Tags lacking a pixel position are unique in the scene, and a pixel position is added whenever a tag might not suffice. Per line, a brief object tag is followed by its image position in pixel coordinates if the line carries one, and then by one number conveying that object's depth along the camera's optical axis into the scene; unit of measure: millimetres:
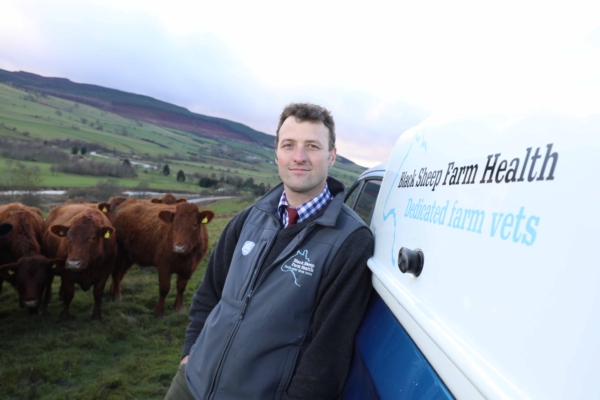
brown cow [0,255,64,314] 5555
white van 708
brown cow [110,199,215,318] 6320
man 1741
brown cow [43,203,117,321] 5691
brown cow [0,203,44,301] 5922
